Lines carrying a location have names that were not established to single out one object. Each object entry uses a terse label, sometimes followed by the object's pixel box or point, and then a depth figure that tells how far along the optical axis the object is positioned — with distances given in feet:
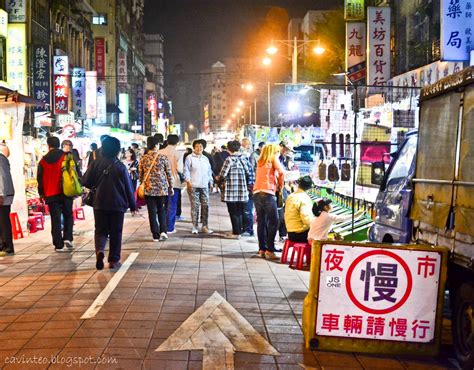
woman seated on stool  33.09
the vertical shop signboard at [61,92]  92.43
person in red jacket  35.76
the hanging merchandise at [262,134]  92.32
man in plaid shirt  42.27
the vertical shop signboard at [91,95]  112.06
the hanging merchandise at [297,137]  70.95
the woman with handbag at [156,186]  40.09
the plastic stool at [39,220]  46.50
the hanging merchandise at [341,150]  53.52
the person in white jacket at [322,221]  30.35
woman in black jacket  30.48
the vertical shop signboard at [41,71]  84.64
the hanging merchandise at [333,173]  49.03
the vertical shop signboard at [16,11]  75.36
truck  17.06
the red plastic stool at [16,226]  41.93
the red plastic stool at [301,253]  32.37
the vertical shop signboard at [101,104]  119.14
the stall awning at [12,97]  39.11
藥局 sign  43.96
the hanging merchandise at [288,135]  70.54
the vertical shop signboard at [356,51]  78.59
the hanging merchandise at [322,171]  50.33
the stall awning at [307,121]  90.52
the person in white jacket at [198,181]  44.37
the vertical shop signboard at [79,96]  107.86
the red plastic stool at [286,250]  33.76
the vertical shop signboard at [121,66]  180.96
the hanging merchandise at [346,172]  49.24
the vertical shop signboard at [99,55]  146.06
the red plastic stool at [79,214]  54.65
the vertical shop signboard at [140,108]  228.02
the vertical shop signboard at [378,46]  74.18
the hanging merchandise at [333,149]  55.93
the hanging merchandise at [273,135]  85.66
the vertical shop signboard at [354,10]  83.25
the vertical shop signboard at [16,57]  75.20
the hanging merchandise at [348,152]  52.75
